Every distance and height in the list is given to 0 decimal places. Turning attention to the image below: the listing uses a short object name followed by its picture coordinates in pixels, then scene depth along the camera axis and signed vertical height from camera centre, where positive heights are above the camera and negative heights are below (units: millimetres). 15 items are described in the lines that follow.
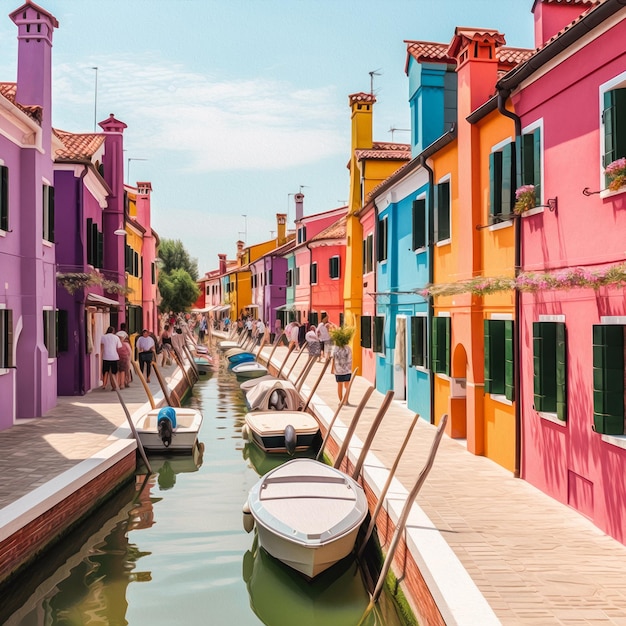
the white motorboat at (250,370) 28609 -1963
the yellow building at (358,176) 21875 +4626
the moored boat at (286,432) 14367 -2288
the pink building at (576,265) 7066 +624
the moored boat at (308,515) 7598 -2232
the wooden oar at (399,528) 7016 -2090
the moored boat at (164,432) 14031 -2215
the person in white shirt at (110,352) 18672 -763
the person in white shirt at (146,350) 22250 -859
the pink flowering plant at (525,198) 9031 +1591
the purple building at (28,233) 13219 +1868
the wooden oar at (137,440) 13078 -2199
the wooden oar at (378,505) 8086 -2159
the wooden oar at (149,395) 15516 -1610
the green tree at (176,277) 58312 +3896
